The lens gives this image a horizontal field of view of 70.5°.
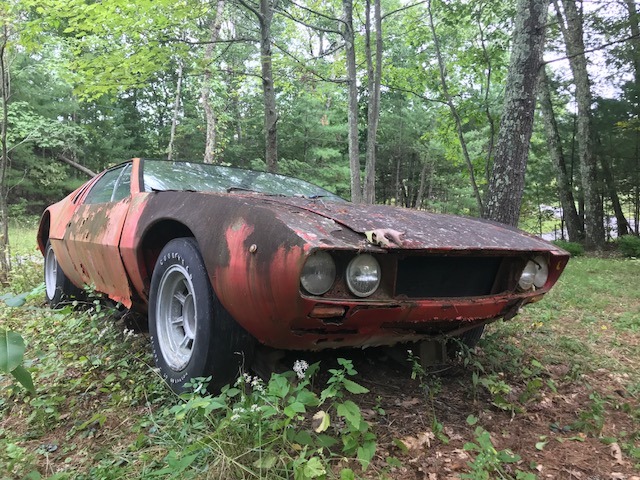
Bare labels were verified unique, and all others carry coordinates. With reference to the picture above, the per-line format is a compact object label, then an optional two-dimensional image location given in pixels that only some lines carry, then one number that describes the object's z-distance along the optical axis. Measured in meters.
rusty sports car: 1.71
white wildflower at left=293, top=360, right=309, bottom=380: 1.96
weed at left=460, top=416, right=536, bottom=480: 1.70
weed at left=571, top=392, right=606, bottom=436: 2.21
